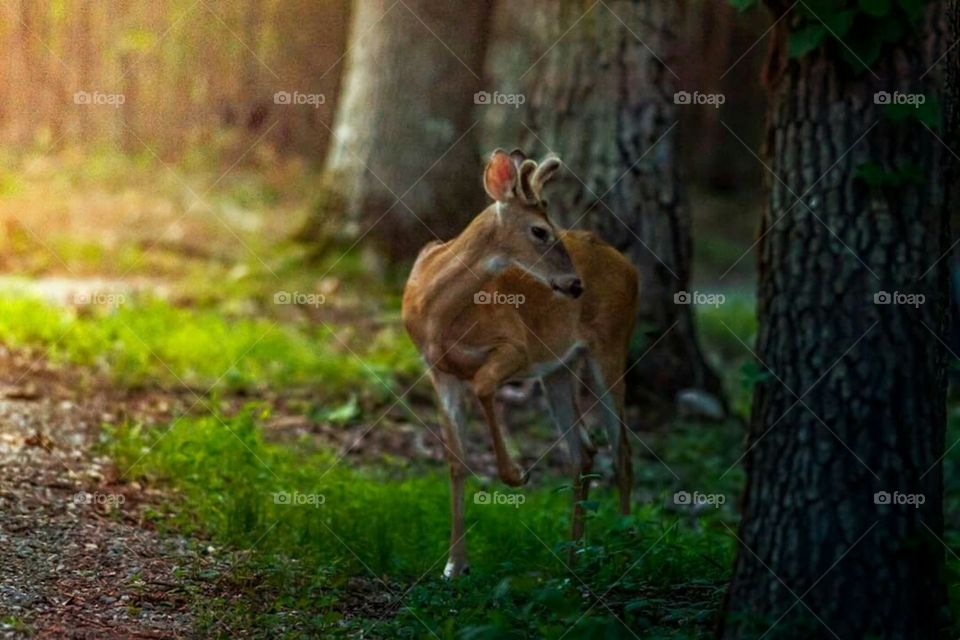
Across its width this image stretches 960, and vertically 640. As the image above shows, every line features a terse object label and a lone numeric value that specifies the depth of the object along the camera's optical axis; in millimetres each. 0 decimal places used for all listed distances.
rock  20422
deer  14500
